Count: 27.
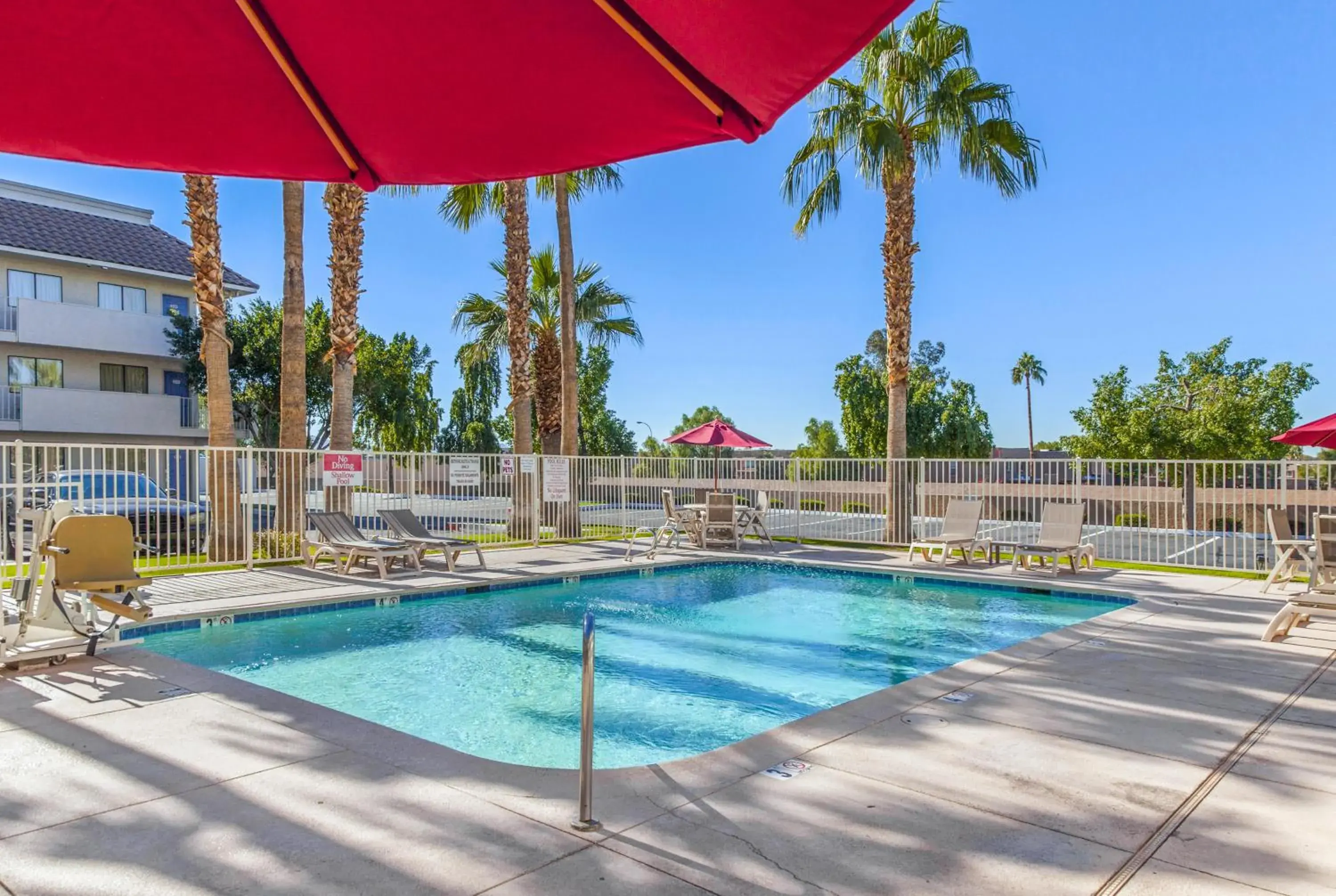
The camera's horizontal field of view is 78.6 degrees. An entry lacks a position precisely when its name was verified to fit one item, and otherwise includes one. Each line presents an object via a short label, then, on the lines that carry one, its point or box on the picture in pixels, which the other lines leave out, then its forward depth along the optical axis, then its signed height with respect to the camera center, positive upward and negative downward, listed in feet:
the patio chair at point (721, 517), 48.37 -3.36
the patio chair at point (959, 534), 41.34 -3.99
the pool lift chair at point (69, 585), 19.66 -2.84
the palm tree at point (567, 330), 55.77 +9.16
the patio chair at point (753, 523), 50.03 -3.86
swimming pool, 19.34 -6.09
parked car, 33.96 -1.49
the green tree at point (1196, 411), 109.60 +6.27
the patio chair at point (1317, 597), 21.90 -3.99
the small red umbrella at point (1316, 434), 33.47 +0.75
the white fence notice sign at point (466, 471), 45.96 -0.37
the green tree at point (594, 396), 121.49 +10.08
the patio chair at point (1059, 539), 37.32 -3.98
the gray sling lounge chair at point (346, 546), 35.94 -3.60
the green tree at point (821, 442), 244.42 +5.70
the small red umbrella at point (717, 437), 54.24 +1.63
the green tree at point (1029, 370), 233.76 +25.08
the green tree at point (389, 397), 103.40 +8.92
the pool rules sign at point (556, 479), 49.60 -1.00
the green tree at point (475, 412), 143.54 +9.40
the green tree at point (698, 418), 292.81 +15.74
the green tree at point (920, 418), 152.35 +7.66
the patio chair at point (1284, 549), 31.68 -3.81
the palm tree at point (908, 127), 46.85 +19.38
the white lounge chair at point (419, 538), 38.04 -3.46
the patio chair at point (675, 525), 48.91 -3.82
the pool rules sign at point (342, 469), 39.22 -0.14
